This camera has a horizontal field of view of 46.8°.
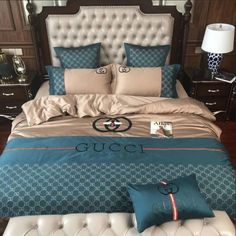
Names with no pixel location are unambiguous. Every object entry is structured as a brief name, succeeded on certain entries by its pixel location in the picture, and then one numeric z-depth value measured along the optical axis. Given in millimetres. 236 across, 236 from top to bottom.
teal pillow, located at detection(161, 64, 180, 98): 2830
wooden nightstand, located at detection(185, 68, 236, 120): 3099
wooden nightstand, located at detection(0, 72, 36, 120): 3041
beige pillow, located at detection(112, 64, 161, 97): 2777
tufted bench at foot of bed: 1595
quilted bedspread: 1822
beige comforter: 2357
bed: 1840
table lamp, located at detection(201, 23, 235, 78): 2869
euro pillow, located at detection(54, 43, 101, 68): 2973
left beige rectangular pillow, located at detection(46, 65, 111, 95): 2789
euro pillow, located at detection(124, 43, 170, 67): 2975
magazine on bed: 2307
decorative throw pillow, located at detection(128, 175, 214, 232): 1596
